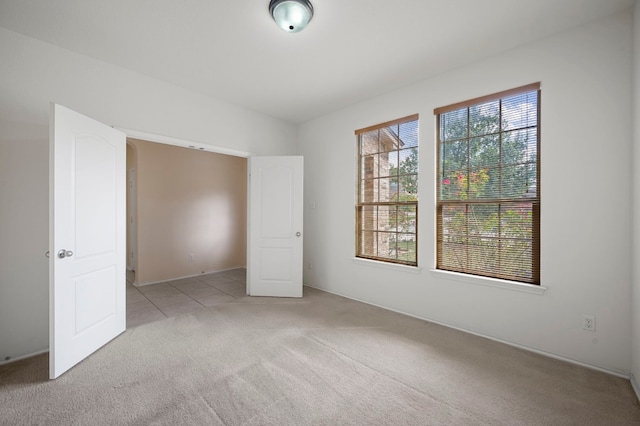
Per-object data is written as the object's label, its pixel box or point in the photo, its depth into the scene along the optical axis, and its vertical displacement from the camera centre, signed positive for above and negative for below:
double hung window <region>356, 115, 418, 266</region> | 3.30 +0.26
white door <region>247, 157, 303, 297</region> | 3.96 -0.18
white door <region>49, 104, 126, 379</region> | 2.04 -0.22
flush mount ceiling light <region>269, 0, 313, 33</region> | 1.92 +1.45
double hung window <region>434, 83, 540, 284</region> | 2.48 +0.27
